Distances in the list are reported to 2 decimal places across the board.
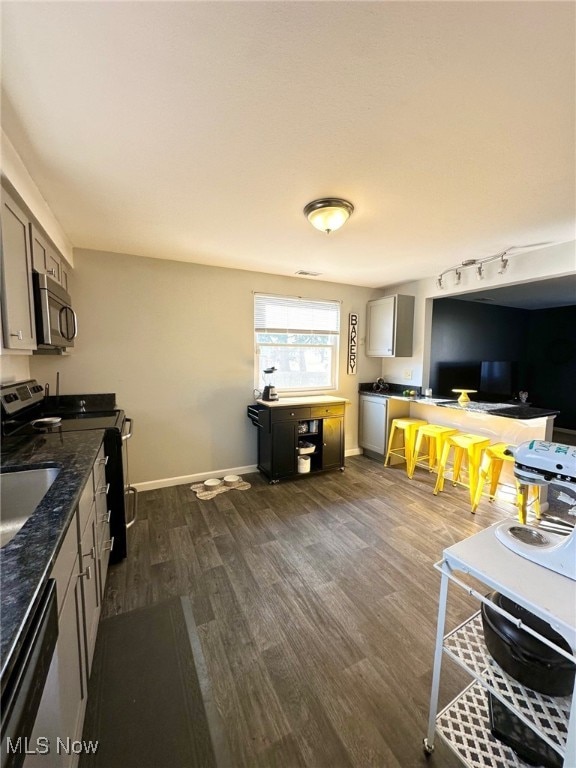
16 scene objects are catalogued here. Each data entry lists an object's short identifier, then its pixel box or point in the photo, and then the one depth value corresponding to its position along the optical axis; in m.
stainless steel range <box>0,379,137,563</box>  1.95
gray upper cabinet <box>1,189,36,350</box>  1.43
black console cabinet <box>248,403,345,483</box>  3.39
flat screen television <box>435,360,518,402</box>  4.31
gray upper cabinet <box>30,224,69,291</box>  1.80
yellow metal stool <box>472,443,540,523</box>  2.86
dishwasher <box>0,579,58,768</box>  0.50
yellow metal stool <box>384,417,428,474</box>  3.74
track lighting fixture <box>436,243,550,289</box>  2.82
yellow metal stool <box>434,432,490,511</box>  2.97
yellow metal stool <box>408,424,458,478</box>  3.36
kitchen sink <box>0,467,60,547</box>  1.28
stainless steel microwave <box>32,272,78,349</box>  1.81
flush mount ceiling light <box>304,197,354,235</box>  1.92
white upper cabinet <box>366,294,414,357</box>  3.96
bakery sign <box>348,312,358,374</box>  4.30
